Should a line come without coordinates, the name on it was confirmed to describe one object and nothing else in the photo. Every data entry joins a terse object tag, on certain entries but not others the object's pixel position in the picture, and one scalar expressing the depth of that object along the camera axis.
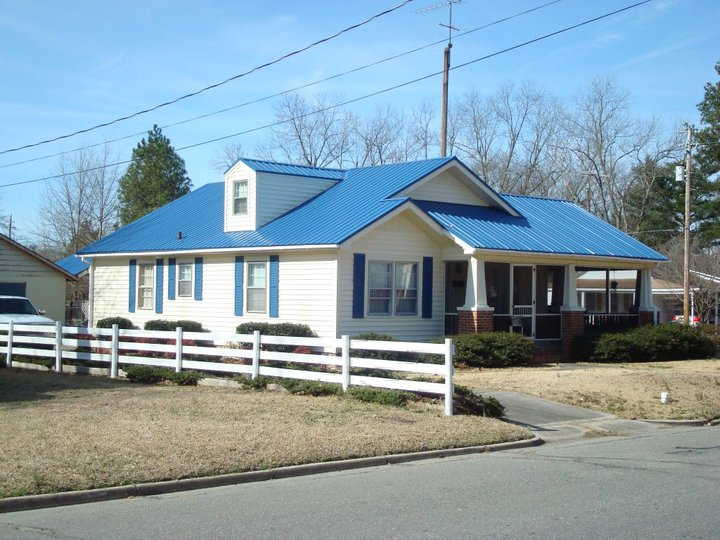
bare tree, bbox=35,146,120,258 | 61.34
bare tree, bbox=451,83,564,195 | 56.31
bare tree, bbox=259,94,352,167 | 56.88
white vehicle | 25.50
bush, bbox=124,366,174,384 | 18.54
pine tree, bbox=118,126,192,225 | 58.75
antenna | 36.78
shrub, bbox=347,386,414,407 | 14.92
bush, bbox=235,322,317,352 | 22.98
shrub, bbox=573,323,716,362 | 25.95
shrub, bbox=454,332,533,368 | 22.80
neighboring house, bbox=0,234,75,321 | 33.38
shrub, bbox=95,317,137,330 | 29.31
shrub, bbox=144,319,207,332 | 26.98
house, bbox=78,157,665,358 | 23.84
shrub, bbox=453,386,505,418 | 14.66
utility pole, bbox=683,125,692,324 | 34.47
